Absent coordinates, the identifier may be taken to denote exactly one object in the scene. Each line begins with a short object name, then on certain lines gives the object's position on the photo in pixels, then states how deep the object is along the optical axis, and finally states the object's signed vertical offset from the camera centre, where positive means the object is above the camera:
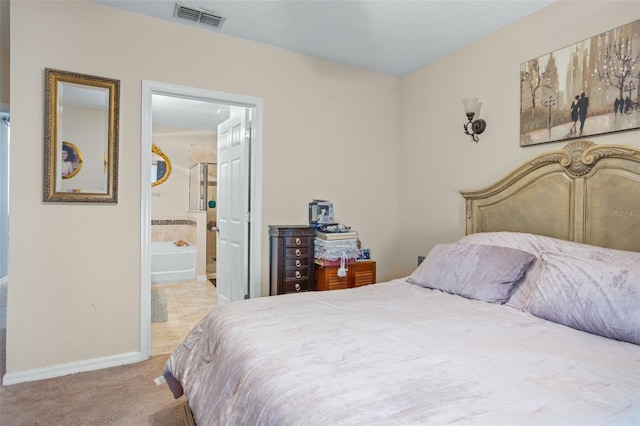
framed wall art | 2.01 +0.79
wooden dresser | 3.00 -0.41
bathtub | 5.29 -0.83
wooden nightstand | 3.03 -0.57
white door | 3.22 +0.03
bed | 0.92 -0.48
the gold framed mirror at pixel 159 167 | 5.79 +0.70
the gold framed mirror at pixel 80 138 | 2.37 +0.49
